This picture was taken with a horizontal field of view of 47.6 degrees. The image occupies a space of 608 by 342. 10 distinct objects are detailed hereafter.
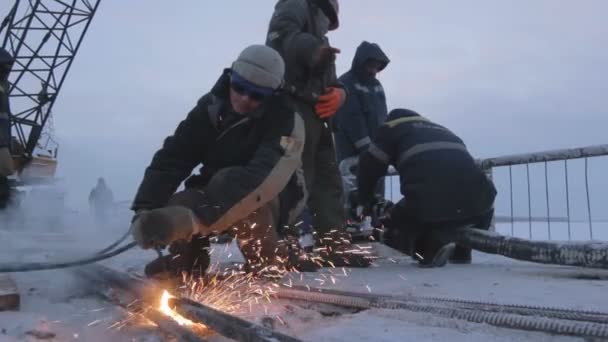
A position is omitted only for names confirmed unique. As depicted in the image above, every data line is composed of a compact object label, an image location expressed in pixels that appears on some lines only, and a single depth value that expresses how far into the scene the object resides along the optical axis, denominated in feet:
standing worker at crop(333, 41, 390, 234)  17.93
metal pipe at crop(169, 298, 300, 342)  5.41
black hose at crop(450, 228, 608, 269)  10.26
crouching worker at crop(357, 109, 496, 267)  12.25
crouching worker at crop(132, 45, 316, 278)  9.21
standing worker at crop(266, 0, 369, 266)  12.14
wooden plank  8.00
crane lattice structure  76.28
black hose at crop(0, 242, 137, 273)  8.57
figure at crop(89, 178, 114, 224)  35.68
